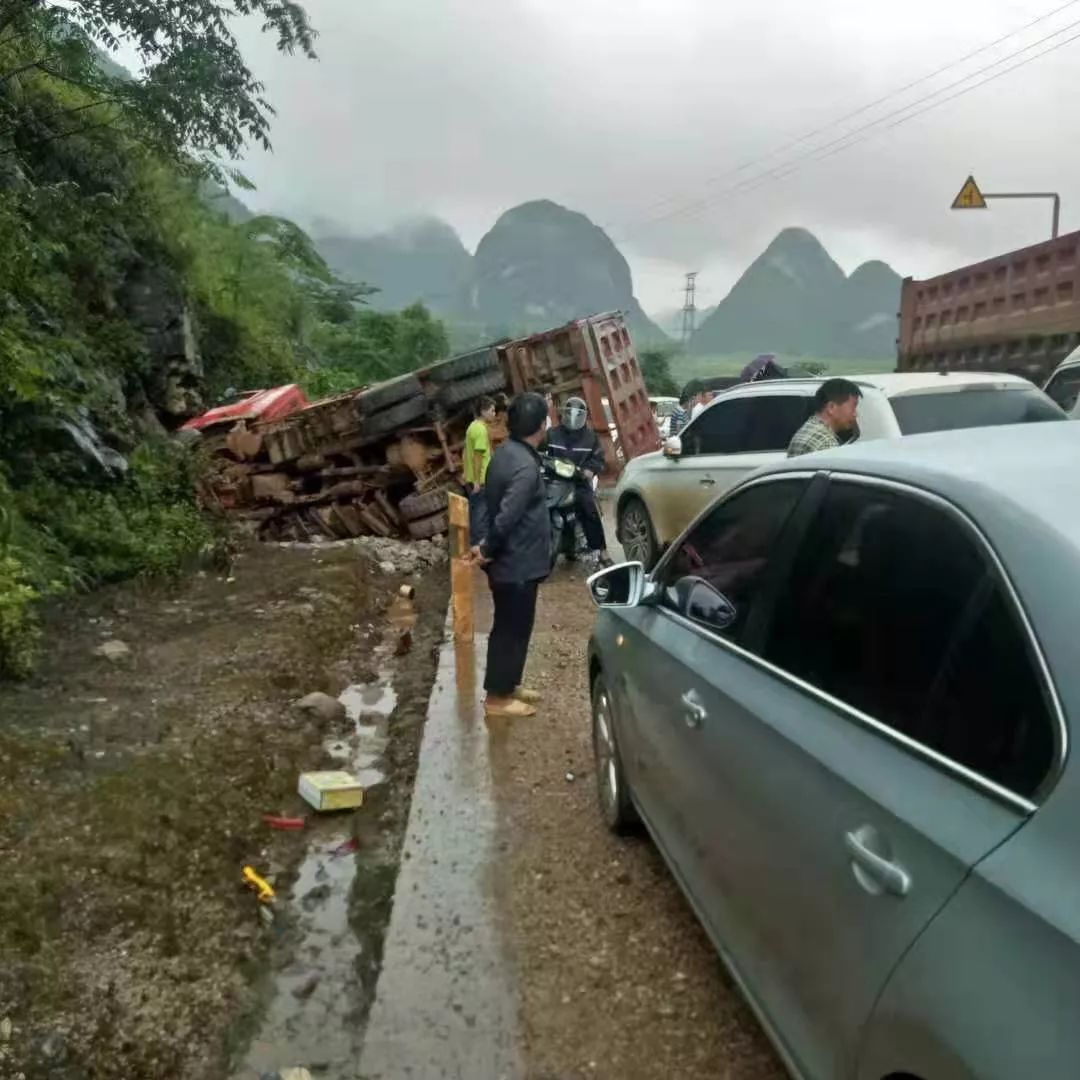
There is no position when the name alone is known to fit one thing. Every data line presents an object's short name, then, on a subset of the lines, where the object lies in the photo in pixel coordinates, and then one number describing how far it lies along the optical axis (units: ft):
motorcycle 33.81
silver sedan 5.33
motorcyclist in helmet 34.55
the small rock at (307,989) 12.48
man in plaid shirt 18.85
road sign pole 65.05
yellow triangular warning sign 65.16
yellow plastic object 14.37
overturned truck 41.22
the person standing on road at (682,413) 61.00
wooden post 22.54
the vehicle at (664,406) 90.62
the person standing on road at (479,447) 34.42
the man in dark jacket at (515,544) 18.38
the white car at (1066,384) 27.02
